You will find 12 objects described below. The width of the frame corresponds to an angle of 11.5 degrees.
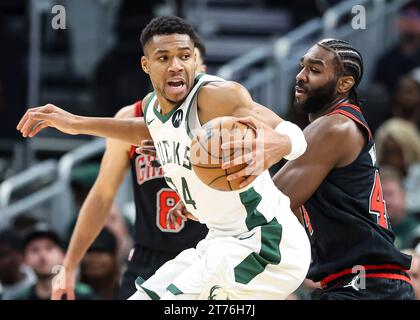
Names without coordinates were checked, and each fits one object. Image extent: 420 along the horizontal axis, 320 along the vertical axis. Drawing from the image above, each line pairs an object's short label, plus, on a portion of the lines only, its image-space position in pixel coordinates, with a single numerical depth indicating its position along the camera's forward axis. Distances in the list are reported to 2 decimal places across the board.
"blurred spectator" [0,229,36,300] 15.91
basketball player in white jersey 8.74
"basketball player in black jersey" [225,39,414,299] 9.54
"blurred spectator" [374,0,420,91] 19.30
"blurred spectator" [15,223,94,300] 14.68
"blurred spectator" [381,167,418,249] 15.86
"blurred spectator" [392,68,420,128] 18.14
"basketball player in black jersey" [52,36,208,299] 11.10
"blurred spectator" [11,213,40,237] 17.43
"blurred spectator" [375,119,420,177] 17.33
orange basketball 8.42
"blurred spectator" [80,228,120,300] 15.07
